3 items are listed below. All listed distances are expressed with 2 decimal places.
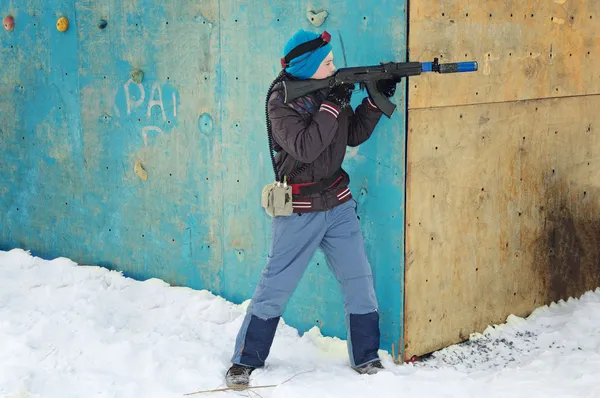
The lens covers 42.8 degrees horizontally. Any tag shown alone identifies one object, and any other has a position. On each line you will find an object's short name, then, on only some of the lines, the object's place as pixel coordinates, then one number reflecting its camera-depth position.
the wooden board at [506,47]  3.94
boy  3.79
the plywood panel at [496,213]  4.12
